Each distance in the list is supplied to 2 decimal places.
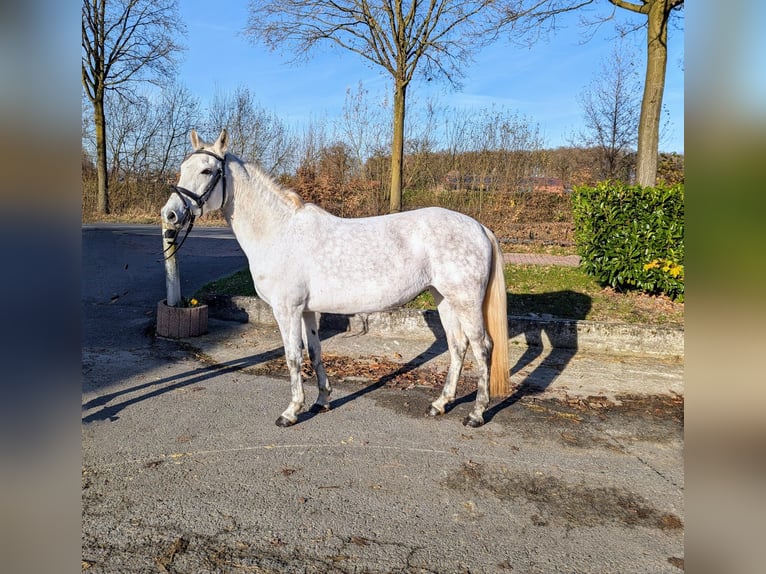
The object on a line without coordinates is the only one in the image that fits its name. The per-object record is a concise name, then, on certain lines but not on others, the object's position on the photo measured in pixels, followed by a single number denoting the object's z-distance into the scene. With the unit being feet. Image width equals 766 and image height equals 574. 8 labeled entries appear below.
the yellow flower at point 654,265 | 25.30
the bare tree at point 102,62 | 64.18
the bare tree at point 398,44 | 41.11
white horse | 13.83
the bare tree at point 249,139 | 64.75
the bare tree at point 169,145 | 75.56
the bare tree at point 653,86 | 29.30
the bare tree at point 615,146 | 55.26
